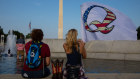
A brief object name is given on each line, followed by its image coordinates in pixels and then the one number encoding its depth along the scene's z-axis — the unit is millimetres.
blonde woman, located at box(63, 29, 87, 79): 3846
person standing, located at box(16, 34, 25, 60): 10710
